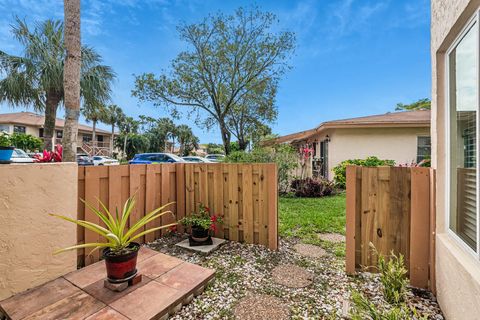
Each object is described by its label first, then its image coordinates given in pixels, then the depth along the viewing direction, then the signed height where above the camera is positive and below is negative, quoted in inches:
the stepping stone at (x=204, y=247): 130.8 -52.1
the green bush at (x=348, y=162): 357.1 -4.8
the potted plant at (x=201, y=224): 137.2 -39.4
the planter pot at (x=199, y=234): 137.5 -45.5
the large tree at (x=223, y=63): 391.5 +179.7
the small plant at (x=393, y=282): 82.3 -45.8
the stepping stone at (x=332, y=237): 153.1 -54.6
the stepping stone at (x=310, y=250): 130.1 -55.0
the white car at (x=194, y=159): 807.3 +9.6
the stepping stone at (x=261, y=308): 79.2 -55.4
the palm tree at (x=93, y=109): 450.9 +112.9
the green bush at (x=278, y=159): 309.0 +3.3
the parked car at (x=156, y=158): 646.5 +10.7
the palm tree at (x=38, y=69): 384.2 +164.2
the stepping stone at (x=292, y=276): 100.0 -55.1
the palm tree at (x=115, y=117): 1318.9 +276.1
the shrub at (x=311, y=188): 312.5 -38.4
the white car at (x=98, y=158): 776.8 +11.9
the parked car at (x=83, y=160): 623.5 +5.4
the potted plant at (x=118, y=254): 82.5 -34.7
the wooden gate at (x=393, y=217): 93.4 -25.4
